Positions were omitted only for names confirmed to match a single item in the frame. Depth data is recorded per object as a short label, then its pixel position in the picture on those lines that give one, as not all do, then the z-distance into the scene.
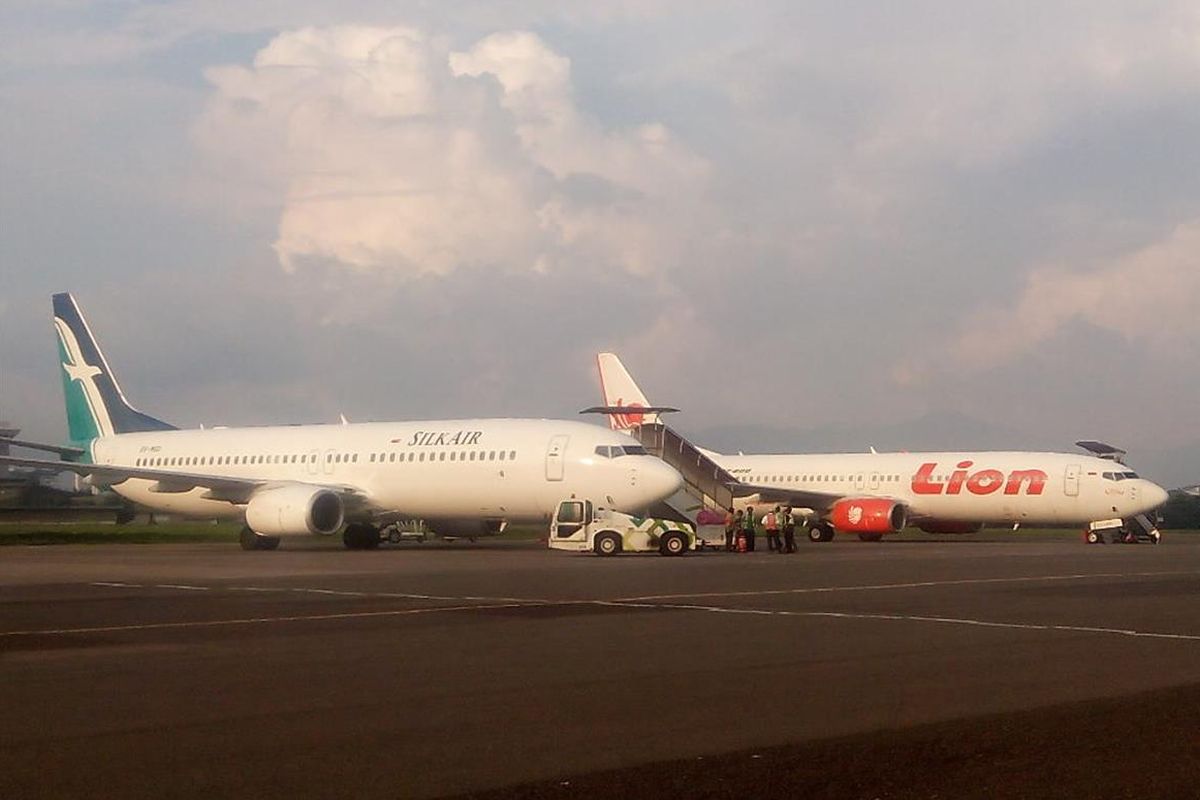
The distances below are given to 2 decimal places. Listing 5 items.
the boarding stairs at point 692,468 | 55.12
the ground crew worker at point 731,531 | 42.12
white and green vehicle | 36.56
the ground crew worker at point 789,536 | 41.19
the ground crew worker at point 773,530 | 41.09
